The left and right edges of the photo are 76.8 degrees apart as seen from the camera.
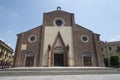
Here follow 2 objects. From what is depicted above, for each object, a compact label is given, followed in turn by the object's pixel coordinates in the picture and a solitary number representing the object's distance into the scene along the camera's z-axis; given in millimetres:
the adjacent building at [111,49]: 25258
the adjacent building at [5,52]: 21107
